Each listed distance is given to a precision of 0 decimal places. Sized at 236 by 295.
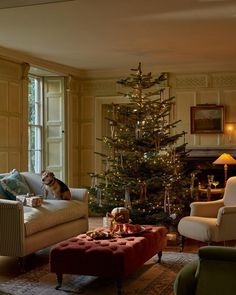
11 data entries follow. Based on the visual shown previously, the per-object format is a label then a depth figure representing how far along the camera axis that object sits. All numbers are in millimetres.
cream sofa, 4699
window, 8758
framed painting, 8516
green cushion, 5457
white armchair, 5164
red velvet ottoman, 3910
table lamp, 7645
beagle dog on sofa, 5906
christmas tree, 6066
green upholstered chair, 2516
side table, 7461
